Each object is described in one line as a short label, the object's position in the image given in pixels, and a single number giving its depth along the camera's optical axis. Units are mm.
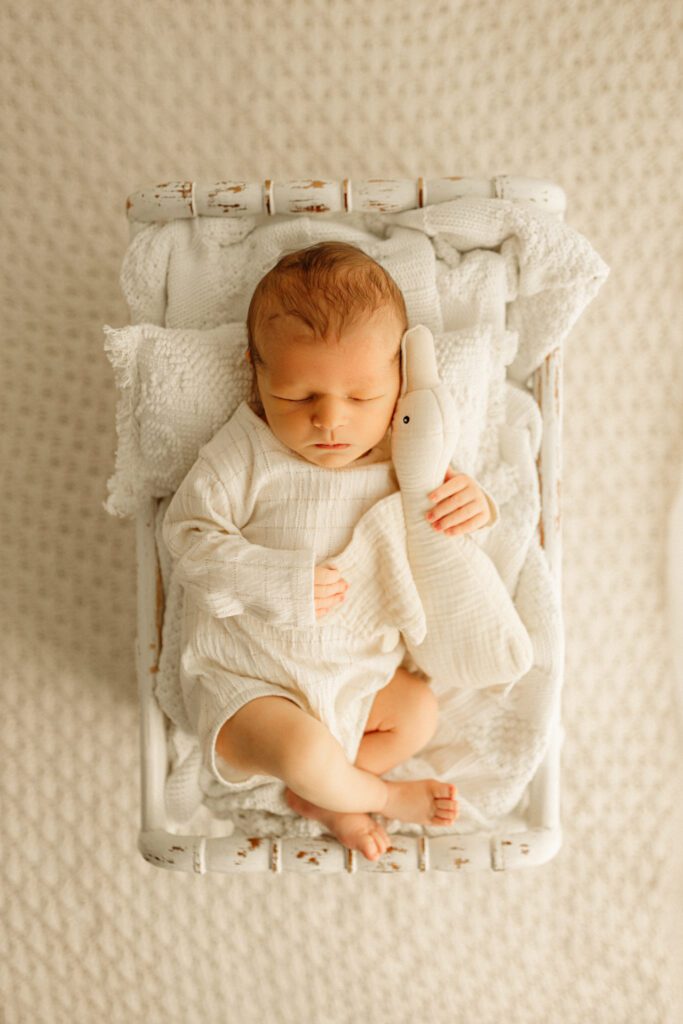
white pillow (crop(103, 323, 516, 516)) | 1023
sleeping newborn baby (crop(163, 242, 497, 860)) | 915
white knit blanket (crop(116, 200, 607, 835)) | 1042
